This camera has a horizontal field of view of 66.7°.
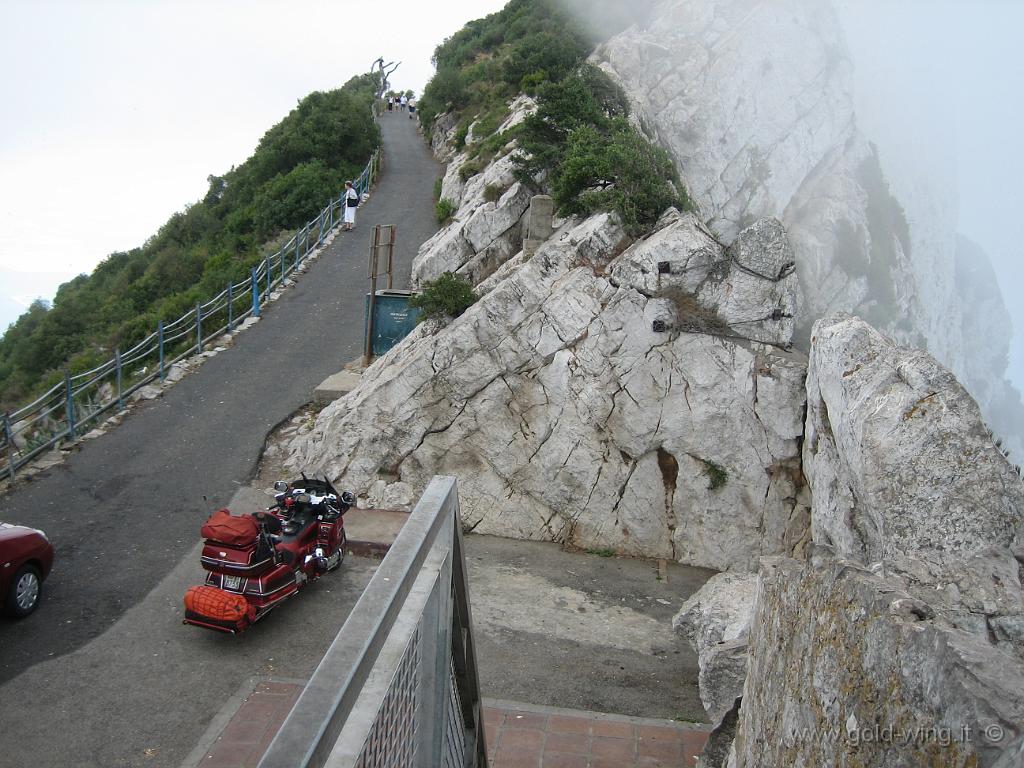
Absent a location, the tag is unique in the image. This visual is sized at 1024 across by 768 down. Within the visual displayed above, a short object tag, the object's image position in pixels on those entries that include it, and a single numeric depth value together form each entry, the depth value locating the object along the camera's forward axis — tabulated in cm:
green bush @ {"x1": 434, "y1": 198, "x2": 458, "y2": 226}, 2171
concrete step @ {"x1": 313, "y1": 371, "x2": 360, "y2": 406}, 1295
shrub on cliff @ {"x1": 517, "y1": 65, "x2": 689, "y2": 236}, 1138
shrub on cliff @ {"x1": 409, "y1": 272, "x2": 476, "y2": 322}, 1163
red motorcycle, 734
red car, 757
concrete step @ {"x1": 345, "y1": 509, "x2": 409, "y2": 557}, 963
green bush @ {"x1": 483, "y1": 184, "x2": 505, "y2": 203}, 1588
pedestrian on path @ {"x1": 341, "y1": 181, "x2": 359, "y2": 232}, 2323
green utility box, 1441
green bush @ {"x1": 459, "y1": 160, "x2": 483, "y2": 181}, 2055
